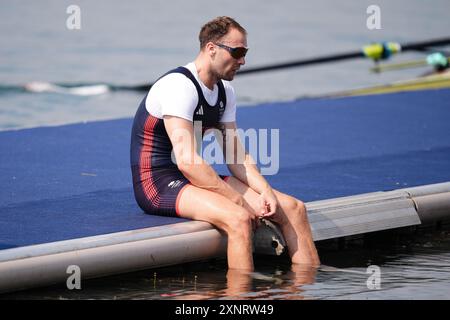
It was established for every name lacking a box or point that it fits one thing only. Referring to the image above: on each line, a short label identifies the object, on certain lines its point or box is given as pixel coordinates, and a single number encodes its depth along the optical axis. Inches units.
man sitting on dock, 464.1
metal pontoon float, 450.3
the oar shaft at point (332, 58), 960.3
